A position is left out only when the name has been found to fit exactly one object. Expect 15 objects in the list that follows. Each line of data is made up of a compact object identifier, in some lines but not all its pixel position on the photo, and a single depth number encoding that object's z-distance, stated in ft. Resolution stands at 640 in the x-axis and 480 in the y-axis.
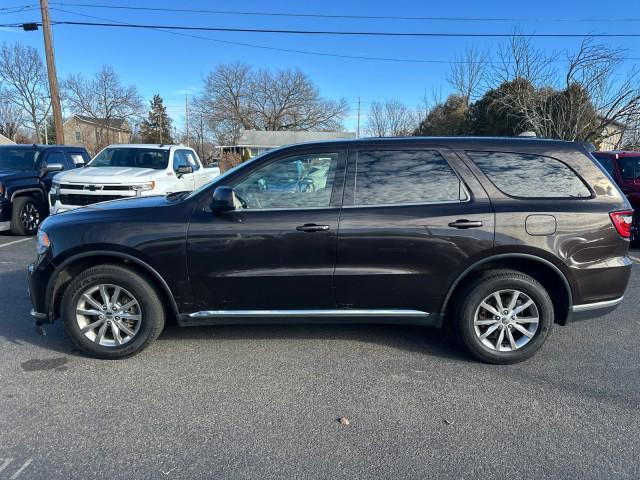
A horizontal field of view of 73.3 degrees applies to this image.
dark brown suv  10.93
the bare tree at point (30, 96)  172.76
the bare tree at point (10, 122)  187.03
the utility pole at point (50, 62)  51.55
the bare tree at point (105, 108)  169.48
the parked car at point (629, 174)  26.01
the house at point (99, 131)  172.45
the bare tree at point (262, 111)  203.51
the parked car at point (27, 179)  27.99
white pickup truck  25.12
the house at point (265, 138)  172.65
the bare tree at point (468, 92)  114.42
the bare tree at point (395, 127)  148.66
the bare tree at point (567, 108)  53.26
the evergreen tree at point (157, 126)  219.82
